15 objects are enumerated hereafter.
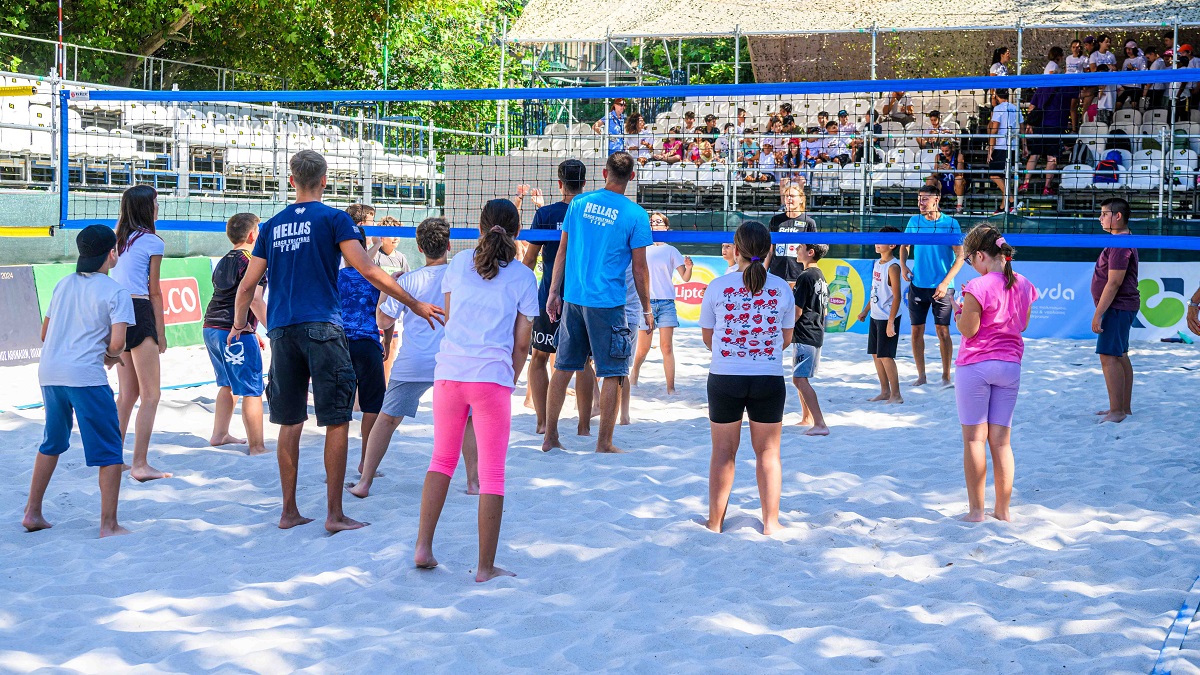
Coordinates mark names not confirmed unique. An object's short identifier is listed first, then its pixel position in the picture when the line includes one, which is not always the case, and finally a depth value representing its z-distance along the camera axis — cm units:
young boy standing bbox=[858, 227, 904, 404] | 837
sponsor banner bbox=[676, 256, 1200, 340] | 1218
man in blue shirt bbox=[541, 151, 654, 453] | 636
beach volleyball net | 1265
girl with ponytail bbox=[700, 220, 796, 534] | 481
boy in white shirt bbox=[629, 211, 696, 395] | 873
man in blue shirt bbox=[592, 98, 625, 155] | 1536
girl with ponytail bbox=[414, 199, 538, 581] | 421
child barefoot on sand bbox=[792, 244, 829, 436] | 733
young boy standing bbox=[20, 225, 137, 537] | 471
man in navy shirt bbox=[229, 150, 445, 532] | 475
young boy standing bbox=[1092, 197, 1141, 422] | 752
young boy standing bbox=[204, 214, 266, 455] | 627
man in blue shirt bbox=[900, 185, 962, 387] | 870
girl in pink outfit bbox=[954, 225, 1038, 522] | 505
